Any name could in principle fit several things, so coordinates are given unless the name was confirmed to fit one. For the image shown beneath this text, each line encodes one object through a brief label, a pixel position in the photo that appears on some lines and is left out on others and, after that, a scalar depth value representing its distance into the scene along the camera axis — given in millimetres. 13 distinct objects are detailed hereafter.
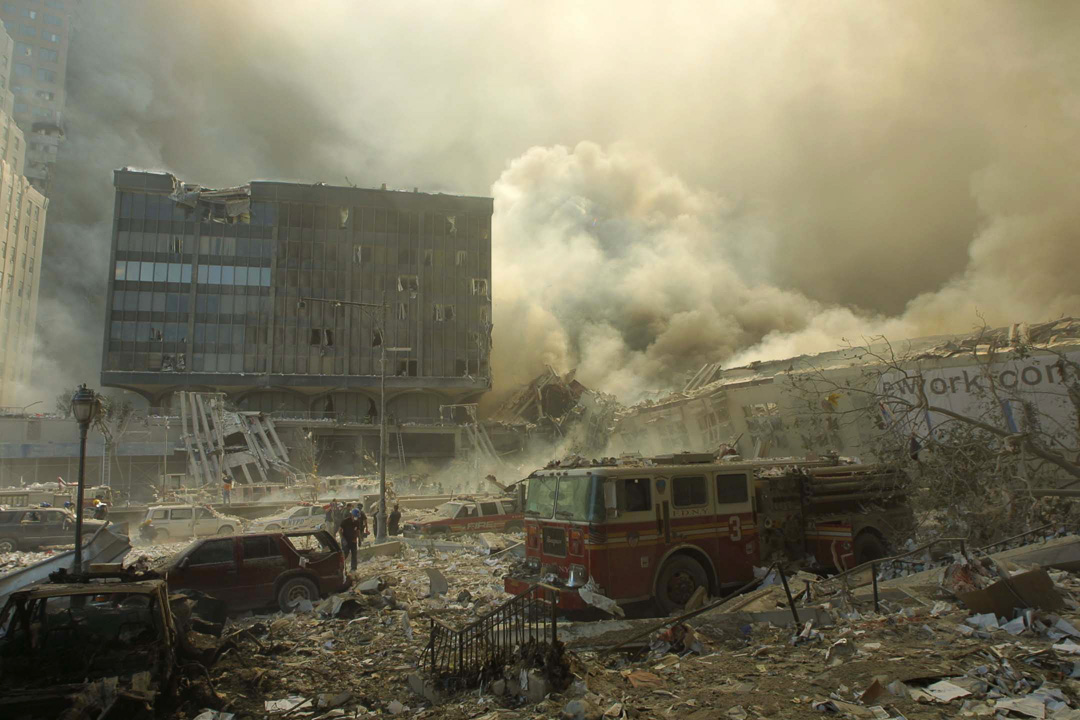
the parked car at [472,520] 18625
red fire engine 8383
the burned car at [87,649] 4691
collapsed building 13953
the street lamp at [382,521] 18031
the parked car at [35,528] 16922
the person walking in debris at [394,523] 19359
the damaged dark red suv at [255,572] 9812
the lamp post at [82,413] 9764
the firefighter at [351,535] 13766
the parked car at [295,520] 20578
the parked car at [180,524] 20016
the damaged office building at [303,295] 53188
